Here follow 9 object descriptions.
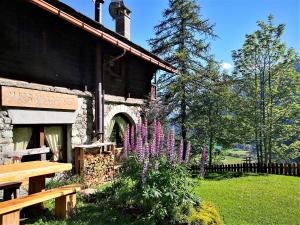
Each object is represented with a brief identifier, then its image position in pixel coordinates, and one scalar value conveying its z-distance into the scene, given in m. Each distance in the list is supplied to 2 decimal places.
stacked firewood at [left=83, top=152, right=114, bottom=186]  8.56
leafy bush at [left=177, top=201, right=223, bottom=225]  4.96
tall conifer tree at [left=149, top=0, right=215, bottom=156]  17.38
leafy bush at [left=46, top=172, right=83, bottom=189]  7.68
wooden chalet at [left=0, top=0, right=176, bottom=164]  7.02
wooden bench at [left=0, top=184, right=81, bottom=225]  4.11
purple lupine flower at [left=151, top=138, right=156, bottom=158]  5.19
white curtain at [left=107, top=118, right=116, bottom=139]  11.21
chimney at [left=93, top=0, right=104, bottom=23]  11.07
